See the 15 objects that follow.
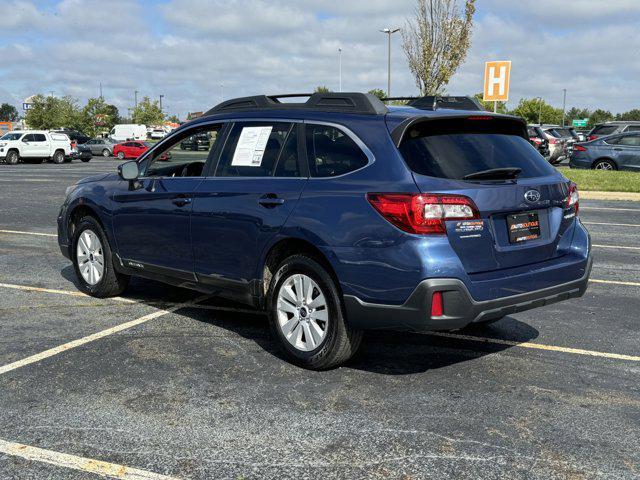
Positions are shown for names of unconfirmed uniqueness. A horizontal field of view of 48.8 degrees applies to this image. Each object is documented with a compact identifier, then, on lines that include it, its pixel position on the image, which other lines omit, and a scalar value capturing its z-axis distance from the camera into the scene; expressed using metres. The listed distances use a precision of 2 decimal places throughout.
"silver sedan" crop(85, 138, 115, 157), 53.81
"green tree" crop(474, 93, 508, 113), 79.72
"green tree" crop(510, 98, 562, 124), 121.50
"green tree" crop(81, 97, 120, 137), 99.31
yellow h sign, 23.09
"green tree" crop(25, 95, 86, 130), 92.62
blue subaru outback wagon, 4.16
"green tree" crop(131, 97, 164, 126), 102.44
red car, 47.47
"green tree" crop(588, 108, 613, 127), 145.70
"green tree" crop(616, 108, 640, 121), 142.19
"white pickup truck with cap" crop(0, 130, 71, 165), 40.84
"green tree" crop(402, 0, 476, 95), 28.27
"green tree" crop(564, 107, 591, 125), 163.50
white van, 69.00
